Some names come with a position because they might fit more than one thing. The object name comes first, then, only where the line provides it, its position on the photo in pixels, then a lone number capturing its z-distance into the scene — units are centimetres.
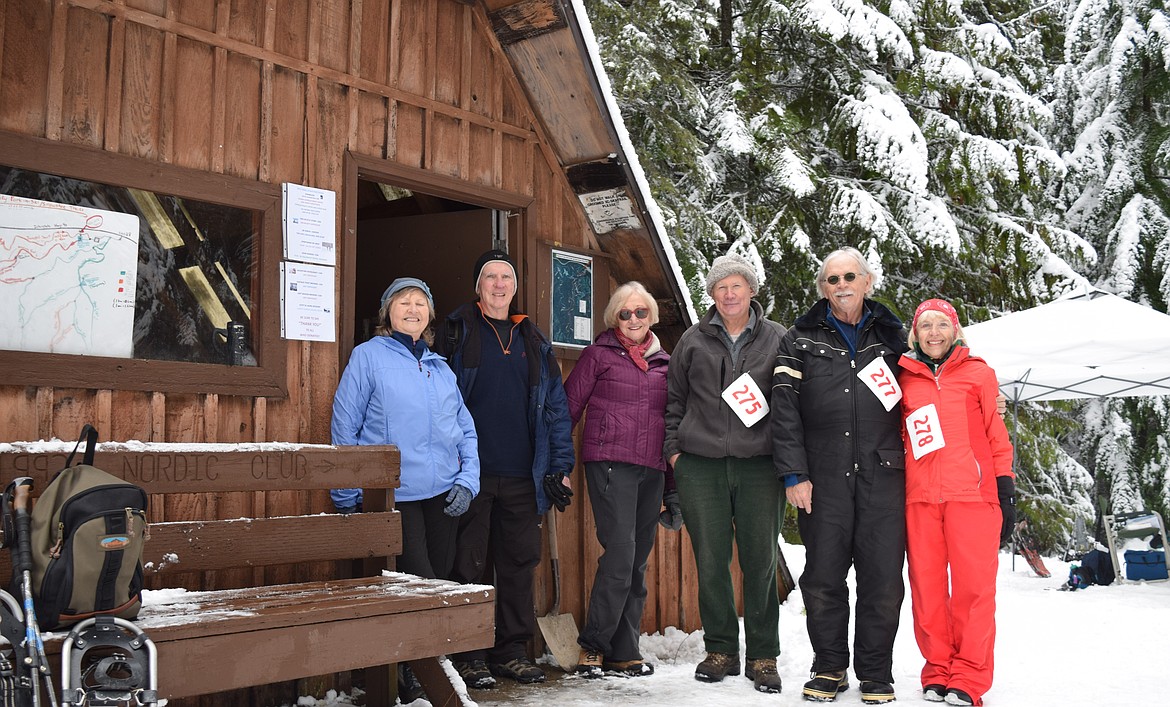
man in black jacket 432
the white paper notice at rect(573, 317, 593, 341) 571
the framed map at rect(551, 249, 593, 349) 560
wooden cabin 354
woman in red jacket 418
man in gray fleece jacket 455
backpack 240
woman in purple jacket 476
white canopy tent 949
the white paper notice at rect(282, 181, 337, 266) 426
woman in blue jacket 414
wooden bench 270
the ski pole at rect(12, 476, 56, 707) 229
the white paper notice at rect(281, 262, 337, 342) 423
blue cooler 994
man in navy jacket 473
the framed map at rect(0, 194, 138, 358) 346
